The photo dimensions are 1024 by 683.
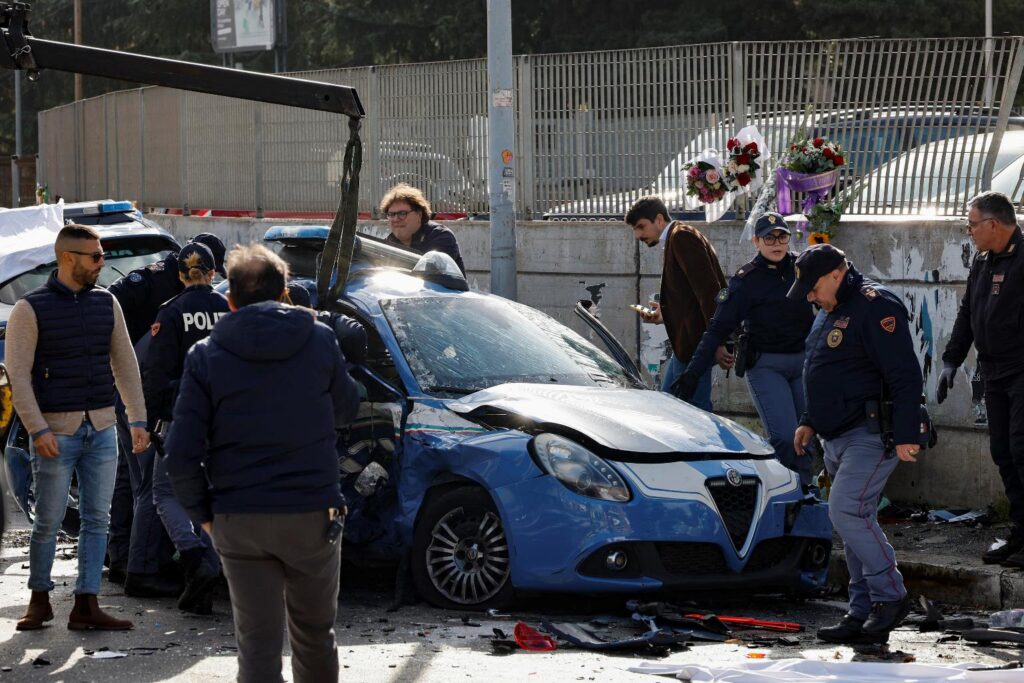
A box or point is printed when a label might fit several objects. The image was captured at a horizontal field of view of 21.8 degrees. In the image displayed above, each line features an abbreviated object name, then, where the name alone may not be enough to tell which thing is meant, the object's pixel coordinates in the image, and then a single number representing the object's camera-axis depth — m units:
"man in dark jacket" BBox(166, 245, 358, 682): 8.31
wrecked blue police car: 12.27
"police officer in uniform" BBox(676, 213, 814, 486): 15.71
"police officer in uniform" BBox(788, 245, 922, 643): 11.84
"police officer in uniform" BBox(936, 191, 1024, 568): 14.08
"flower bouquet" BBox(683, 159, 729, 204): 19.87
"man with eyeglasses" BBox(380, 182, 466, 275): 18.15
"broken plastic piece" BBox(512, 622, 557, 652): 11.40
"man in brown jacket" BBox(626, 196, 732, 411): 17.07
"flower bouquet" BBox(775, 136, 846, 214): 18.84
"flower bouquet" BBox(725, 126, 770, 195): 19.73
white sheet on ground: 10.20
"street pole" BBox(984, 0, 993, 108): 18.19
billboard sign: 64.99
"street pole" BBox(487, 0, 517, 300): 18.91
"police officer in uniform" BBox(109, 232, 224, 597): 13.49
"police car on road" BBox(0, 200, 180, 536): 19.53
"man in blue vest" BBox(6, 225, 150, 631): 11.88
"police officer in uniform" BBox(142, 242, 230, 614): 12.52
